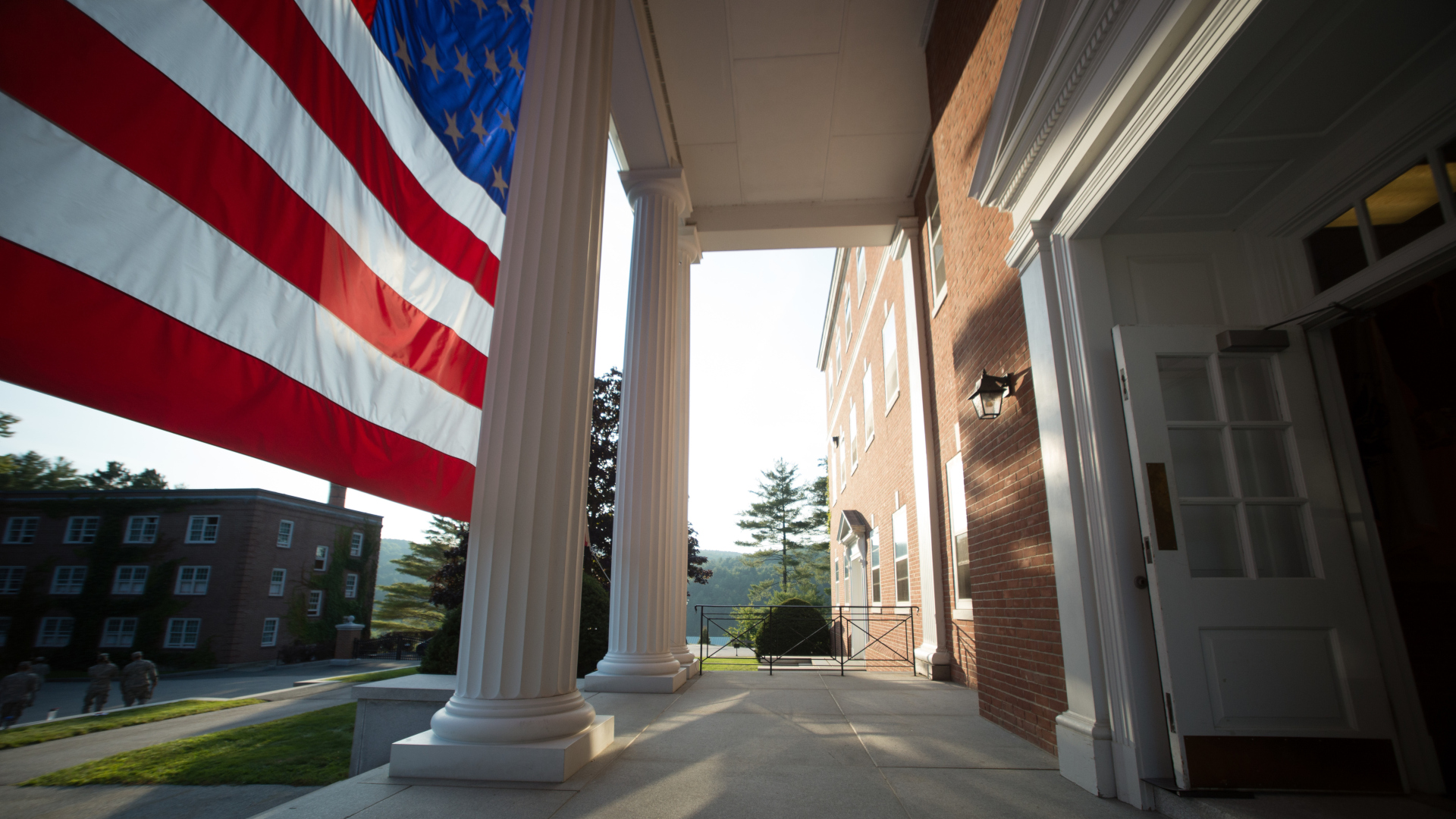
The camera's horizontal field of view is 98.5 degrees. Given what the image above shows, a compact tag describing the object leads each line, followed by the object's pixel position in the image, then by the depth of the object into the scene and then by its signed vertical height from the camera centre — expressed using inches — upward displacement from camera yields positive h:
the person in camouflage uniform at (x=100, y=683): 822.5 -141.6
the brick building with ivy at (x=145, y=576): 1469.0 -7.4
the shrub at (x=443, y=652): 373.4 -46.4
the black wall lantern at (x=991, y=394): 201.2 +55.6
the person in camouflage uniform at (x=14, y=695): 699.4 -134.1
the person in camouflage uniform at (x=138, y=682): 852.0 -144.2
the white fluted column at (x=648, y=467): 298.7 +51.8
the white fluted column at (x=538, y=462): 142.5 +26.7
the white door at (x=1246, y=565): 126.2 +0.7
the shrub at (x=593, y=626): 409.7 -35.0
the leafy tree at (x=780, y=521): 2517.2 +193.8
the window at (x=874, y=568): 638.5 +2.3
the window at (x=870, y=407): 681.0 +174.5
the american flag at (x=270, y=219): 101.7 +74.7
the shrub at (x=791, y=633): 639.1 -66.9
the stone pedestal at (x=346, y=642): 1540.4 -164.7
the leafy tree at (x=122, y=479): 1681.8 +255.3
